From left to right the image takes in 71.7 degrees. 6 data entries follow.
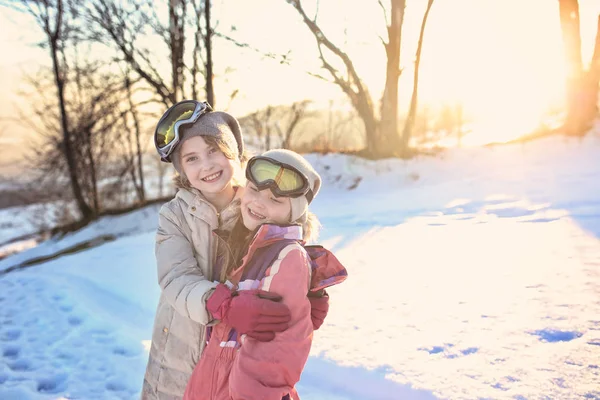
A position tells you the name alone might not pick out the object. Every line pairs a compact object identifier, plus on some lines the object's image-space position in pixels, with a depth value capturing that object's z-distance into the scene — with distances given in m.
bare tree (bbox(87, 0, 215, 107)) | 8.49
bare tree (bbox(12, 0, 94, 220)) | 9.09
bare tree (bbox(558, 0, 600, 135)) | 8.17
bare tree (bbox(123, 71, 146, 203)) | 9.51
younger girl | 1.22
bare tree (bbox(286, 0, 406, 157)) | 8.88
